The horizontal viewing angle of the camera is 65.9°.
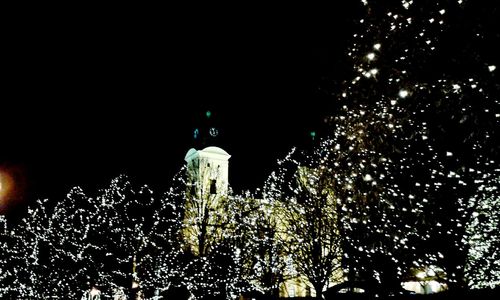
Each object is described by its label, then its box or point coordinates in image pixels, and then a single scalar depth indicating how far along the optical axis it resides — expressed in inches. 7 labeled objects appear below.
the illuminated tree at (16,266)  734.5
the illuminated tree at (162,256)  810.2
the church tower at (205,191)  1036.2
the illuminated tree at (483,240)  472.1
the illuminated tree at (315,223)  772.0
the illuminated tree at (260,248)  924.8
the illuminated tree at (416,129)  273.6
